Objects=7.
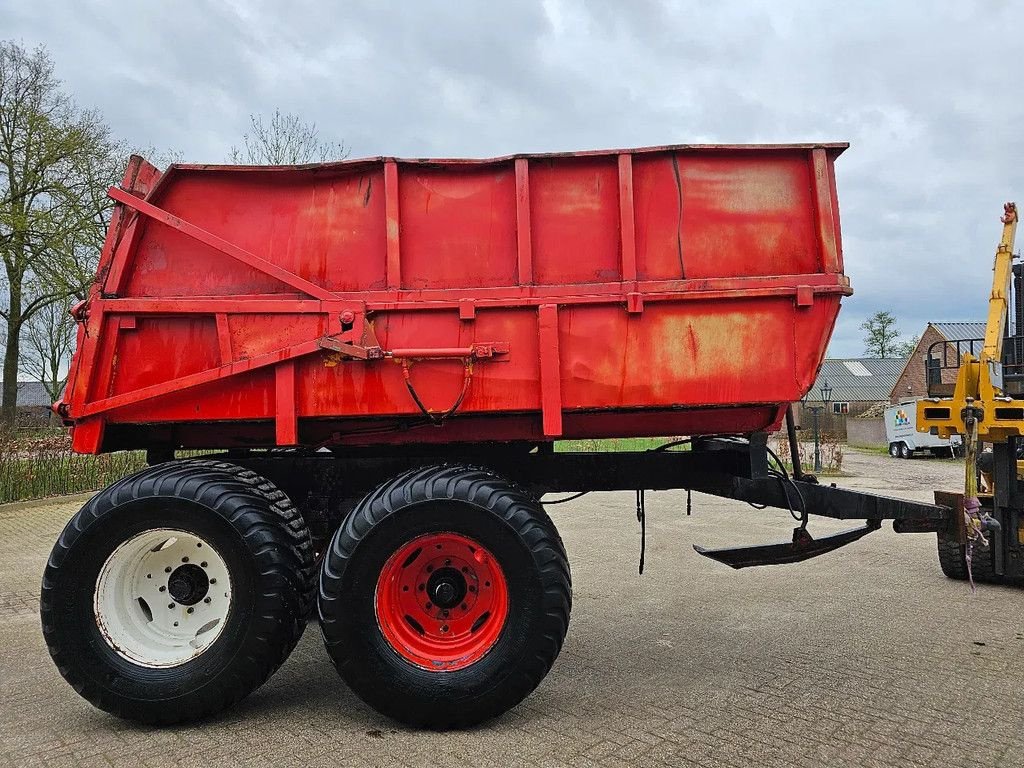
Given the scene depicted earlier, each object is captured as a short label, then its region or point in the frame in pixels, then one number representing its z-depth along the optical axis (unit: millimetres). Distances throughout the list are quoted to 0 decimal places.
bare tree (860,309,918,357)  58969
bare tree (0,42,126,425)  20203
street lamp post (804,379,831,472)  18328
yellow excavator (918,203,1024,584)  4750
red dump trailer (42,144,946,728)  3510
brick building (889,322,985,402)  39781
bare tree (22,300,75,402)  32375
